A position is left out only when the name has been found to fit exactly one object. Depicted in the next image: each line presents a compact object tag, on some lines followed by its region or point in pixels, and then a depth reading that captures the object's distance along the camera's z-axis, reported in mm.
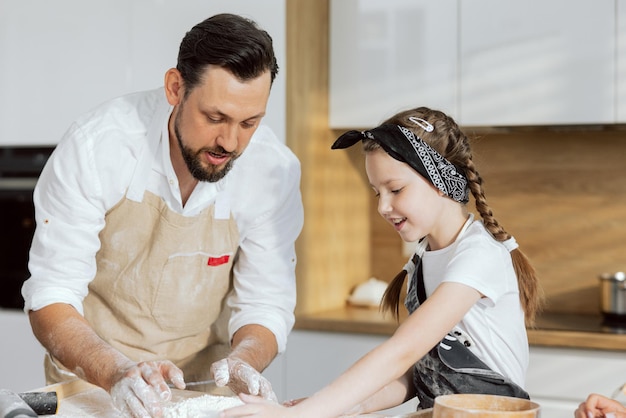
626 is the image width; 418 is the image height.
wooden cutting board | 1359
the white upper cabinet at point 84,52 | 2861
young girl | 1343
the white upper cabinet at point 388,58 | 2758
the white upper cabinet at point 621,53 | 2543
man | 1562
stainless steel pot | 2660
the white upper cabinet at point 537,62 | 2580
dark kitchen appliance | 3113
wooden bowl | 1065
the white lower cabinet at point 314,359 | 2680
